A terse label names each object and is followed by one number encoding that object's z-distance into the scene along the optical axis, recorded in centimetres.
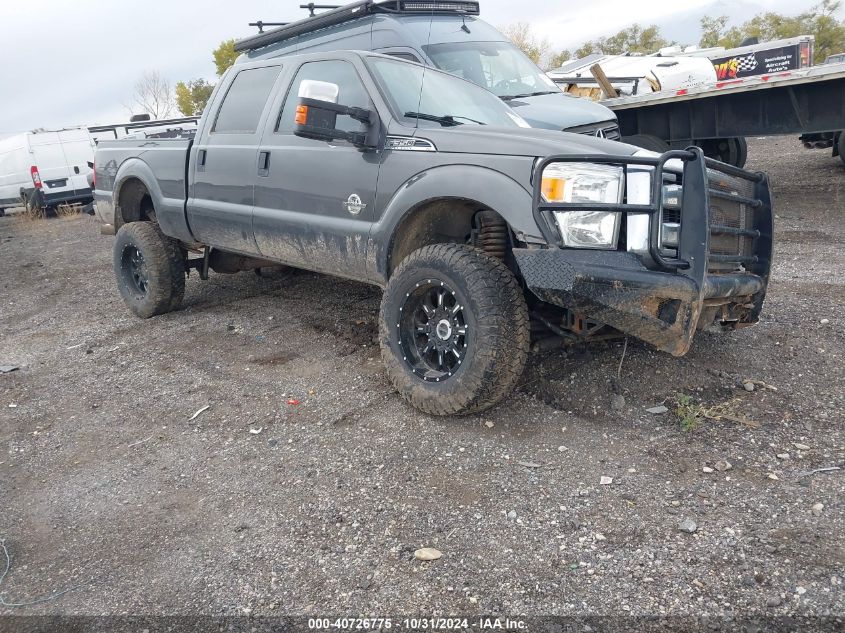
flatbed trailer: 763
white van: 1658
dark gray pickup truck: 313
